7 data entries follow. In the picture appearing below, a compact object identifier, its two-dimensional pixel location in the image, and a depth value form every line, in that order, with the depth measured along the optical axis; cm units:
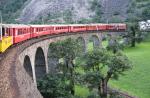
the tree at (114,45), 6362
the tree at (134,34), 7733
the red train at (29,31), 2552
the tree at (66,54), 3981
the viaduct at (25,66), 1520
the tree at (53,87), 3416
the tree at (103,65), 3597
